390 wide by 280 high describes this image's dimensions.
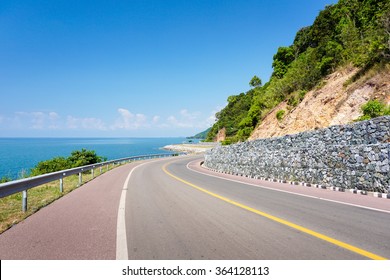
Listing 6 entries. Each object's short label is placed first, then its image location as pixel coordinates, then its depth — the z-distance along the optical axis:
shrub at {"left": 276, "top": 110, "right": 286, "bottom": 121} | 29.04
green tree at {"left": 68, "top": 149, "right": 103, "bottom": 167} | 27.72
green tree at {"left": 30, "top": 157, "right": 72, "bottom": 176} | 21.78
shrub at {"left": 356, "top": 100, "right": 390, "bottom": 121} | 14.89
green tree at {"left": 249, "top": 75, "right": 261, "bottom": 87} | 80.46
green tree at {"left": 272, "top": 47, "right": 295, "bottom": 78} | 48.78
